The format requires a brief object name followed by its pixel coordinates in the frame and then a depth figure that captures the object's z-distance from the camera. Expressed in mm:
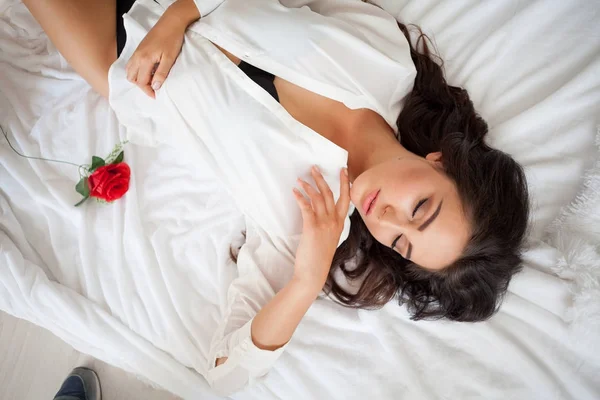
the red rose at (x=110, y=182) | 1464
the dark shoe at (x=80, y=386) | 1586
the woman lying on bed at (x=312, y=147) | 1166
